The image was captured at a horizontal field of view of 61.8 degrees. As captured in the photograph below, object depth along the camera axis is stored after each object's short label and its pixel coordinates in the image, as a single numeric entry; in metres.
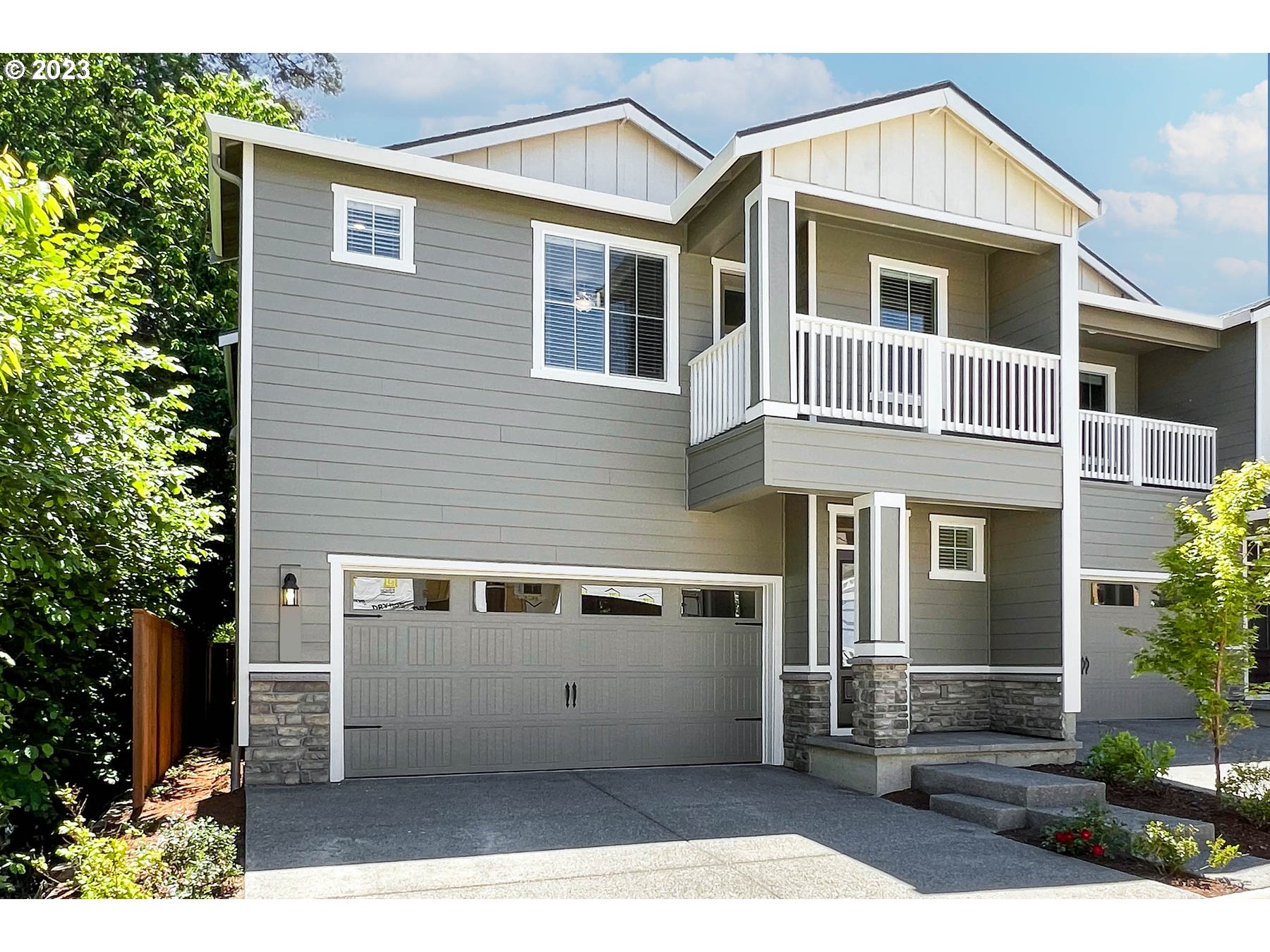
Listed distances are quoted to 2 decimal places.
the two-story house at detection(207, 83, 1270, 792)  8.79
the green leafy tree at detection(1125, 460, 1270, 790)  7.98
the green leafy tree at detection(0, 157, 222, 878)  6.79
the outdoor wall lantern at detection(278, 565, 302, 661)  8.56
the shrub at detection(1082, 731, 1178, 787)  8.71
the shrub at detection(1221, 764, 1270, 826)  7.70
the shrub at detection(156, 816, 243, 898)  5.54
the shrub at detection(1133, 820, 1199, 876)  6.43
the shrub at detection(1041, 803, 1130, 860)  6.75
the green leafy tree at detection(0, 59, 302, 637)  13.77
